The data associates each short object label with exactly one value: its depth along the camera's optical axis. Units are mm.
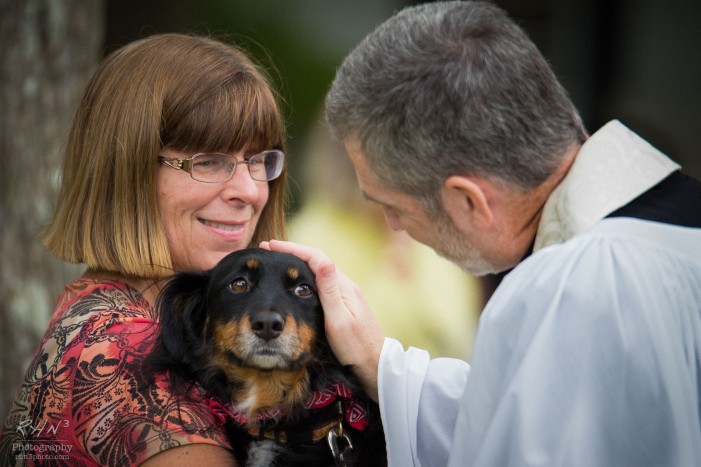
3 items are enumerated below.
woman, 2915
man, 2759
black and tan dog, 3022
